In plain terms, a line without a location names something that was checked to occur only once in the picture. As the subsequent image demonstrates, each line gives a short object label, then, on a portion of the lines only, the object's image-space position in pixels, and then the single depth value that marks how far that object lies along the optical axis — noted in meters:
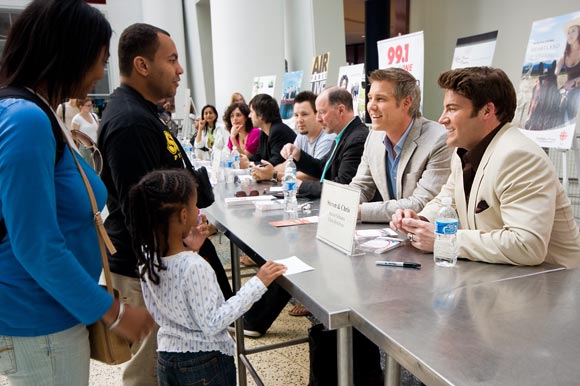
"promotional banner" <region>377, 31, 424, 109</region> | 3.99
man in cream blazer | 1.34
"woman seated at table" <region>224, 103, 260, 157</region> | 4.70
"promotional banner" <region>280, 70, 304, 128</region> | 5.85
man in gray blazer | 1.95
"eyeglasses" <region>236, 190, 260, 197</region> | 2.62
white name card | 1.49
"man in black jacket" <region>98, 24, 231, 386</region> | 1.45
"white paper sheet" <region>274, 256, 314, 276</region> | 1.36
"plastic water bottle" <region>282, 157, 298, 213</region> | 2.21
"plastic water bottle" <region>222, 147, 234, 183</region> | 3.23
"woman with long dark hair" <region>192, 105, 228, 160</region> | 5.89
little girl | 1.26
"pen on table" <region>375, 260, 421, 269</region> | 1.37
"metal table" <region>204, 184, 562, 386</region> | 1.09
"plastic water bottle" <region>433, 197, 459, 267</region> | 1.35
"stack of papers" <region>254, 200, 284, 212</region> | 2.24
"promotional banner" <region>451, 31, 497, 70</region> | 3.88
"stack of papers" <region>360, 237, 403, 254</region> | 1.53
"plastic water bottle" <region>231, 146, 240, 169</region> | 3.68
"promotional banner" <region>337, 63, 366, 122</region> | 4.84
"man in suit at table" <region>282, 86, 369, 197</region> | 2.59
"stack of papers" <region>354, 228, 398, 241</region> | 1.70
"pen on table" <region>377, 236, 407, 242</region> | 1.64
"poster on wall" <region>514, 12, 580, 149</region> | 3.06
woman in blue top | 0.86
